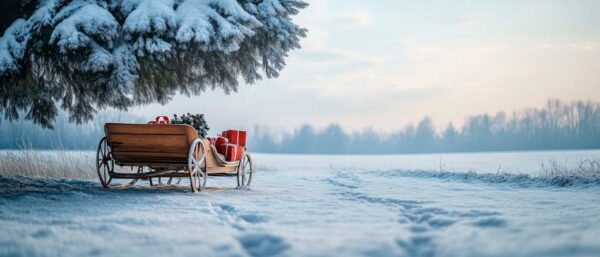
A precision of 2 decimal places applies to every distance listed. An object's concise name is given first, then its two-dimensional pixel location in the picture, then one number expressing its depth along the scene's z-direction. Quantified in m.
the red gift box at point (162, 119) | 7.96
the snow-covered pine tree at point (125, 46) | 7.46
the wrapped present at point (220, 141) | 8.48
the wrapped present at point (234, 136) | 8.68
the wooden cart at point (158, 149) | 6.99
